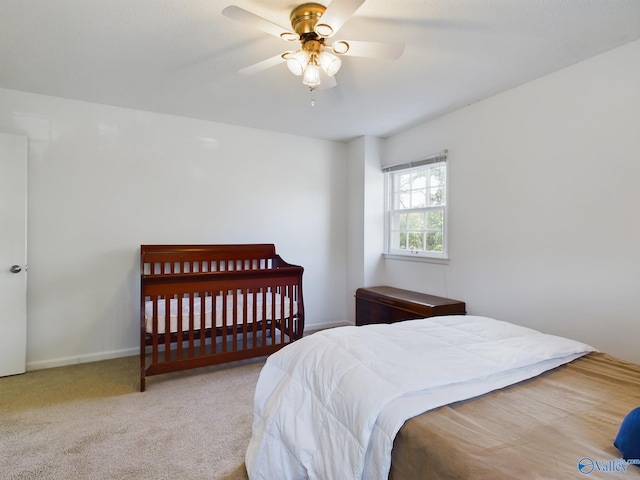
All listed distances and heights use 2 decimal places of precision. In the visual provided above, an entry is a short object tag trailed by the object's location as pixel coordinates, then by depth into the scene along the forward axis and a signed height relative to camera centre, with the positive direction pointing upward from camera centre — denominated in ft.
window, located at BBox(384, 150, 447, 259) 11.18 +1.10
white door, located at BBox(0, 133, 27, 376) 8.87 -0.43
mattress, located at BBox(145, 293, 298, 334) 8.70 -2.05
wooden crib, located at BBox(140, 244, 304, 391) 8.43 -1.92
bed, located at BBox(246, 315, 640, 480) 2.85 -1.78
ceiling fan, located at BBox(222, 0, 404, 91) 5.12 +3.31
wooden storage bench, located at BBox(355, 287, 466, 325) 9.73 -2.09
